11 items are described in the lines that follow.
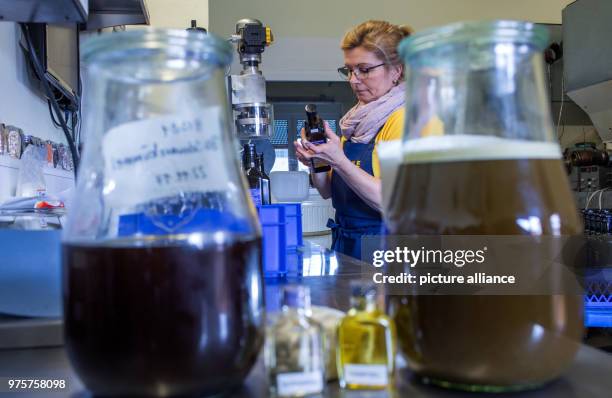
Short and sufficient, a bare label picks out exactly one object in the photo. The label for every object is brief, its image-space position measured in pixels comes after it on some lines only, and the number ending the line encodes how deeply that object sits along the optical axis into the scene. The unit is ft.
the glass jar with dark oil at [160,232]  1.01
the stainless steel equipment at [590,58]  11.16
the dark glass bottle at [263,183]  5.16
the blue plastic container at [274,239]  3.31
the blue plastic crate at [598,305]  5.95
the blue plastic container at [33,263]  1.80
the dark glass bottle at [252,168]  4.93
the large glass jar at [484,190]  1.06
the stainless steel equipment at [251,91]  4.38
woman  6.03
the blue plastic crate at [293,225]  3.94
